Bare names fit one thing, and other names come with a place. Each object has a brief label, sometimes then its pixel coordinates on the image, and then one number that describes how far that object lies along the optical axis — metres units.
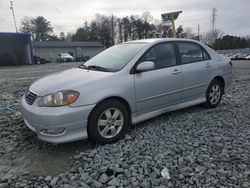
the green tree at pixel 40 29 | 67.25
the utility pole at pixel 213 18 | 65.94
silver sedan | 3.09
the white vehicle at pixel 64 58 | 35.72
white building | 43.47
